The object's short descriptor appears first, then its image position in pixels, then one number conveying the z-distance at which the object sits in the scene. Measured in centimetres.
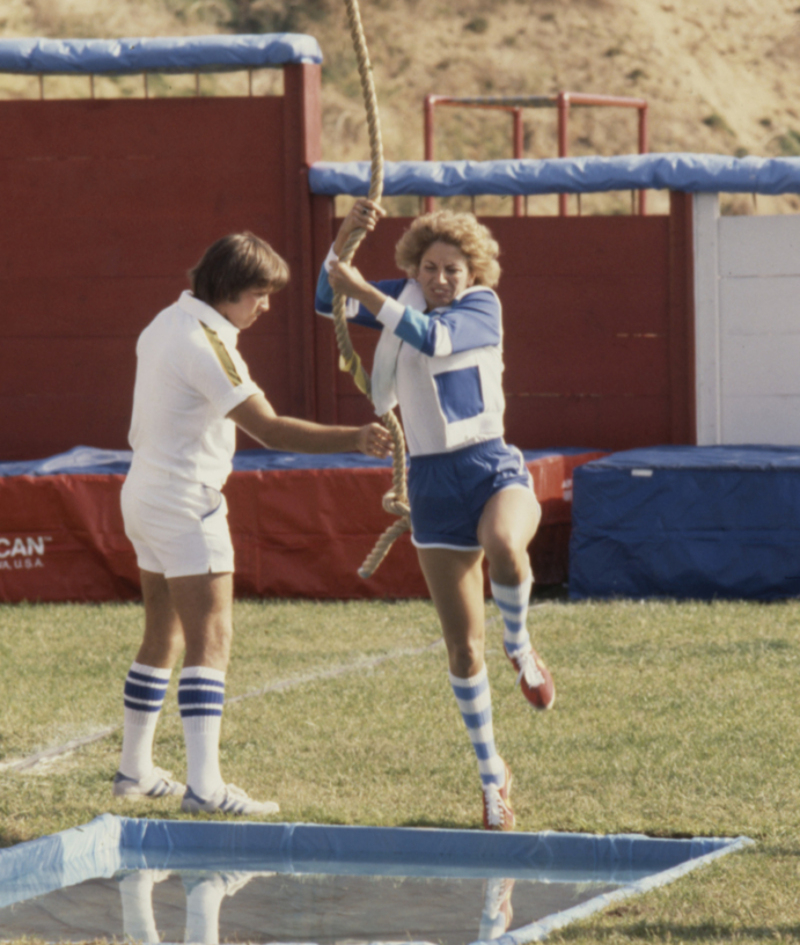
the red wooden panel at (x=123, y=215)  2141
